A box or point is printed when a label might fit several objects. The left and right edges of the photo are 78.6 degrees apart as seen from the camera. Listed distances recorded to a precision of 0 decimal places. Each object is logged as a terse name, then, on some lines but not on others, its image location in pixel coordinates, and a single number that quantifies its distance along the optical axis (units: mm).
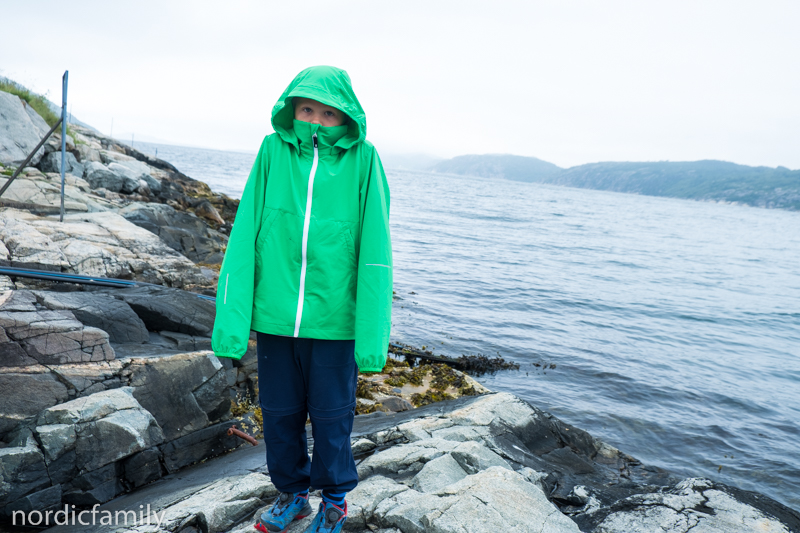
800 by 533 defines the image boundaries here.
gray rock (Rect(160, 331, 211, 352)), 5303
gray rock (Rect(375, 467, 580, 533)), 2912
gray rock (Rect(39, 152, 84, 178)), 13461
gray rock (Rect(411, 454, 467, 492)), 3520
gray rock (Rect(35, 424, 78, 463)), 3516
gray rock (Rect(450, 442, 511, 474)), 3939
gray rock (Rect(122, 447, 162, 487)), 3894
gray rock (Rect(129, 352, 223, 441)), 4320
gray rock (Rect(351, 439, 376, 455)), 4230
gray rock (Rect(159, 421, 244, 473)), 4249
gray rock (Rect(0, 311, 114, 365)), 4059
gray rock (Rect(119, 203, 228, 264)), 12039
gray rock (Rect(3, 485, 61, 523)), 3328
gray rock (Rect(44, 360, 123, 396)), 4020
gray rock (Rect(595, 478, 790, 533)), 3391
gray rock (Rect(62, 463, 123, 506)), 3580
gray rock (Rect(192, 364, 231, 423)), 4697
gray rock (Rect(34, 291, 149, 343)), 4809
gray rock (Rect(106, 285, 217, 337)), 5555
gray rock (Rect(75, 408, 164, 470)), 3656
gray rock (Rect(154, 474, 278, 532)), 3109
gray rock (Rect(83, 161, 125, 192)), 16000
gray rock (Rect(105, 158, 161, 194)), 18328
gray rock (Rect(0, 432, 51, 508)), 3309
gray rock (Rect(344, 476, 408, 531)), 3105
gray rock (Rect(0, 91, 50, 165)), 12977
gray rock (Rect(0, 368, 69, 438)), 3672
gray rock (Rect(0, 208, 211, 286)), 7043
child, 2721
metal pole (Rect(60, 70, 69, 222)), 8217
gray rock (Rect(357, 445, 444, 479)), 3877
